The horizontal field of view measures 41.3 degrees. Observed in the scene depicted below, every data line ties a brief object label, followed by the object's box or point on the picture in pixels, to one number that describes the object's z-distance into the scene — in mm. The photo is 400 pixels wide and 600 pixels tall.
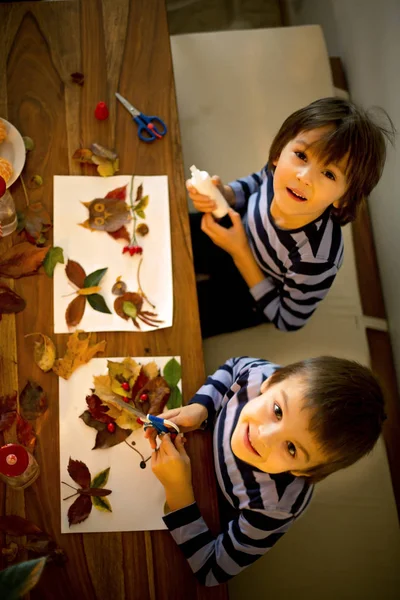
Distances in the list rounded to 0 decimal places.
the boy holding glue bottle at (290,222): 988
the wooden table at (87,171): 876
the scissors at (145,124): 1099
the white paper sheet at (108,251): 990
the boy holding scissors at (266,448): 845
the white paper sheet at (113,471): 893
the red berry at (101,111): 1078
